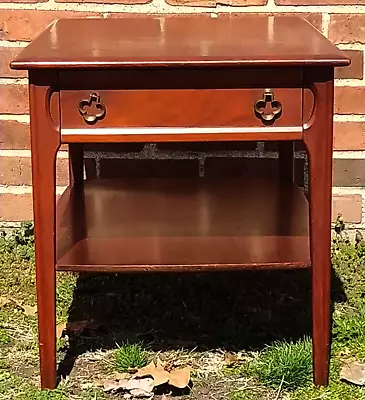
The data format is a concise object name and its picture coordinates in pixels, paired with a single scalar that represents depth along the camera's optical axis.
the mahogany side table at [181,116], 1.87
